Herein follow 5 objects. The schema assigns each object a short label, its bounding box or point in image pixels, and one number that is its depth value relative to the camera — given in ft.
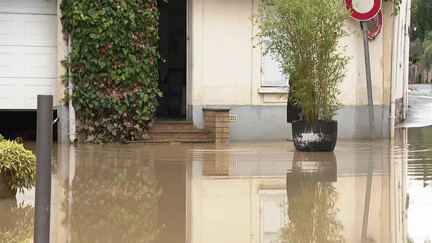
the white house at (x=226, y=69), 52.44
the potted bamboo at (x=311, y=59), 42.78
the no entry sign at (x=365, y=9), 53.16
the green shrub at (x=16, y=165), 25.54
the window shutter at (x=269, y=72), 55.36
